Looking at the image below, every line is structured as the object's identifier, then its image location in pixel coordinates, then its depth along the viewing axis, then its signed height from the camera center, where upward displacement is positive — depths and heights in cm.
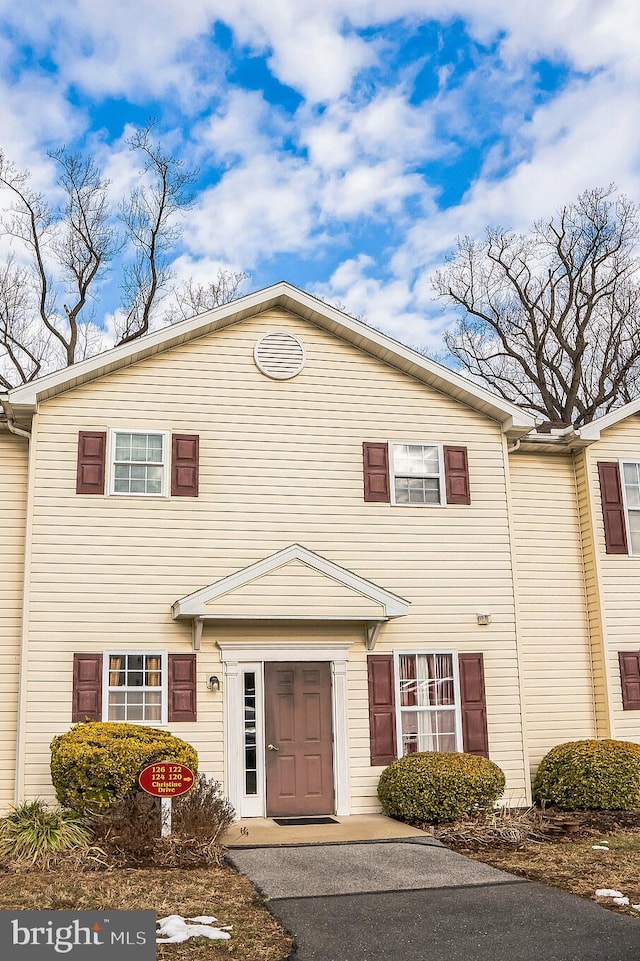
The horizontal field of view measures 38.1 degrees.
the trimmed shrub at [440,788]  1266 -145
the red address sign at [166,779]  1071 -103
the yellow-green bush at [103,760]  1112 -85
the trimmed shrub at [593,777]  1345 -145
